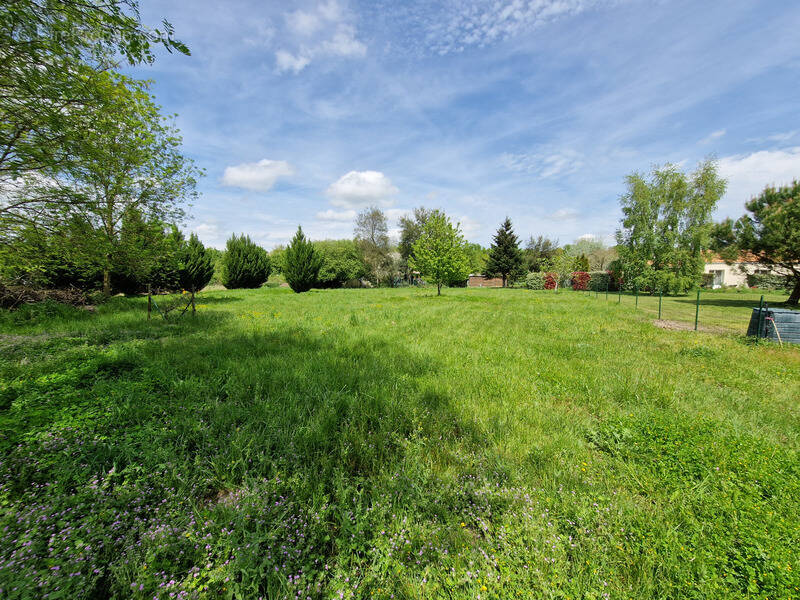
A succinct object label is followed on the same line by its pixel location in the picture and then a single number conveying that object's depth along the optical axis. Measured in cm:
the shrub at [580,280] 3669
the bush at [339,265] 3284
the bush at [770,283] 1748
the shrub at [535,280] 3644
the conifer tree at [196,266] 1936
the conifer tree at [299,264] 2564
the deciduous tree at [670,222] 2462
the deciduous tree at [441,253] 1997
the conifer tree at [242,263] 2627
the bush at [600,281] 3372
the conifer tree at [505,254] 3906
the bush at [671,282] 2530
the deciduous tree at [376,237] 3972
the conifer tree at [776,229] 1399
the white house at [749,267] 1562
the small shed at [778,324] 720
